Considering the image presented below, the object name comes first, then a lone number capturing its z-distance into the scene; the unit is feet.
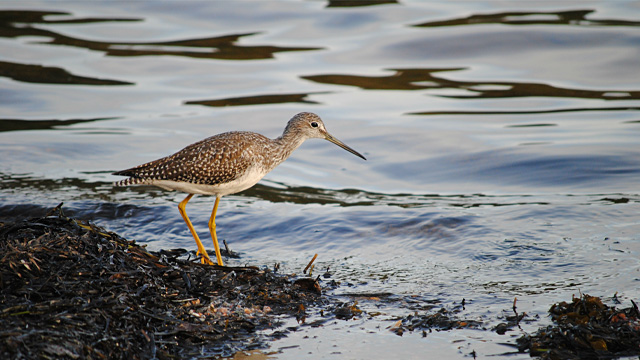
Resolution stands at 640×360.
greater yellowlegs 48.73
